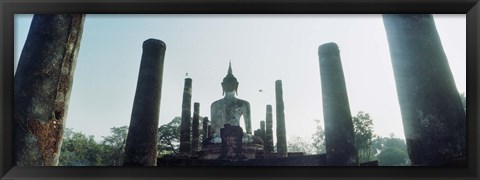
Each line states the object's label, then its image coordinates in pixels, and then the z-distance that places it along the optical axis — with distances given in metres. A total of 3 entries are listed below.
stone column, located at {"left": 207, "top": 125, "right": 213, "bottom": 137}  14.29
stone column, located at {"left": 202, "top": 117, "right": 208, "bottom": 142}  14.35
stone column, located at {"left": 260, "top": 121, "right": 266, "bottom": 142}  15.49
